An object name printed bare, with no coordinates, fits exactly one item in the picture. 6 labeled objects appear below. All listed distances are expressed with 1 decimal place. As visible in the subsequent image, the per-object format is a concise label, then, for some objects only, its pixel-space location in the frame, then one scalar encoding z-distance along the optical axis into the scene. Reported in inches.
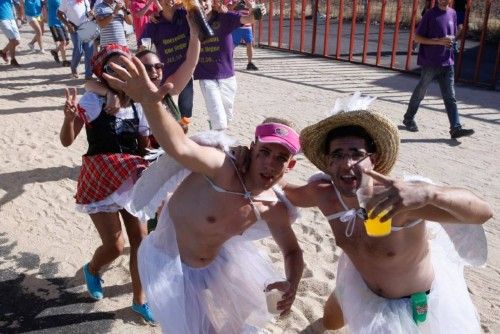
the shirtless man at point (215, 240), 93.6
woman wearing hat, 122.0
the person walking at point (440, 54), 257.6
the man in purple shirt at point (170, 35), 201.9
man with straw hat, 93.3
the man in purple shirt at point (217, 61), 211.2
